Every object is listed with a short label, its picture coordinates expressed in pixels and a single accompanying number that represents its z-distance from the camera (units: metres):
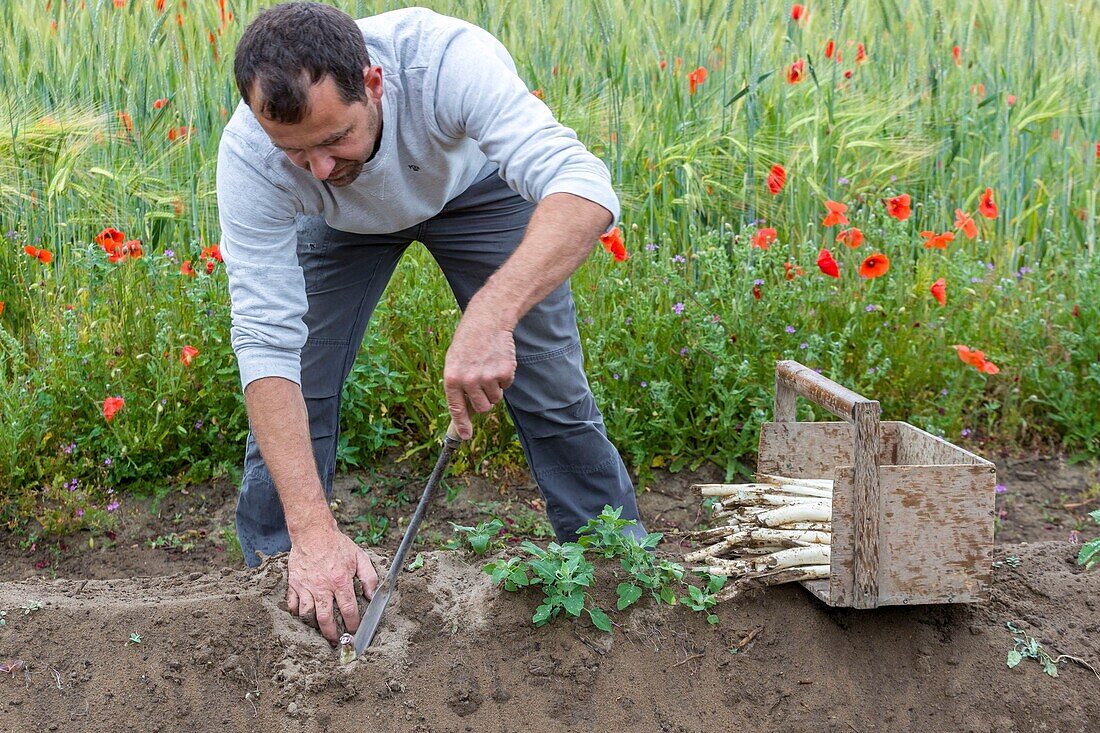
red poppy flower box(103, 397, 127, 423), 3.06
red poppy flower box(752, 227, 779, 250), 3.39
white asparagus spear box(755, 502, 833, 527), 2.46
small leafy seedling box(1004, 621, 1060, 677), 2.32
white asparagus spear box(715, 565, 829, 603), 2.31
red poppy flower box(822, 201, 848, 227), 3.39
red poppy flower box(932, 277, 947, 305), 3.36
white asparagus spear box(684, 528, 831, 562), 2.38
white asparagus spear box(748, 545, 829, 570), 2.33
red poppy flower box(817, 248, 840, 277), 3.24
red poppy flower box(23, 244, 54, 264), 3.33
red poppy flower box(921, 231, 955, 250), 3.45
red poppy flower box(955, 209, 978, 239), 3.61
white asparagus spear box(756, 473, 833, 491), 2.60
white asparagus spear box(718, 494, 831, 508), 2.50
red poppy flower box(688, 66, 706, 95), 3.98
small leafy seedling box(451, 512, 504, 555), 2.34
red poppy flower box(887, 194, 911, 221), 3.46
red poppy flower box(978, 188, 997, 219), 3.63
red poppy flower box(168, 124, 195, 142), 3.89
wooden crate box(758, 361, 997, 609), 2.18
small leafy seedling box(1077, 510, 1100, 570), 2.43
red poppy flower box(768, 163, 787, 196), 3.58
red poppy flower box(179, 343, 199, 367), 3.14
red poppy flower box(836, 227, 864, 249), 3.32
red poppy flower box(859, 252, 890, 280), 3.37
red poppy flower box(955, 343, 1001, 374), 3.25
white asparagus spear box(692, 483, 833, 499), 2.55
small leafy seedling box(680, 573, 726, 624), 2.28
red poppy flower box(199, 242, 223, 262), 3.37
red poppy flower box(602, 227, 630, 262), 3.31
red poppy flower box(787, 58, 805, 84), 3.83
